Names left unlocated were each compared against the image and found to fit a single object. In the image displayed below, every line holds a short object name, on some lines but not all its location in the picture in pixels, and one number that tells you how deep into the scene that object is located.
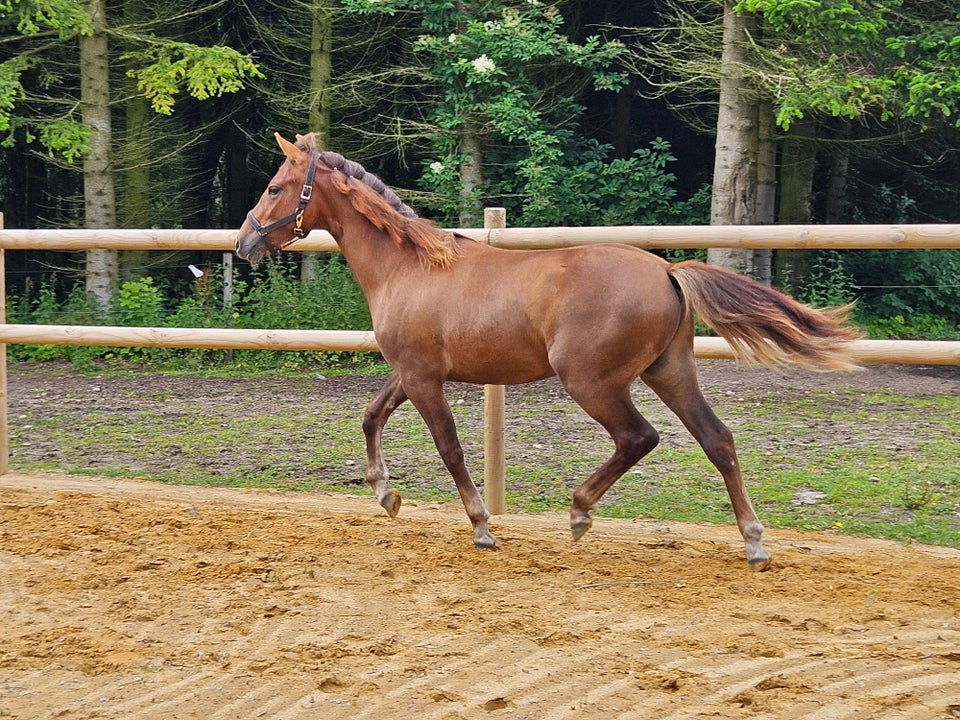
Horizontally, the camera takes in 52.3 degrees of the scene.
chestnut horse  4.32
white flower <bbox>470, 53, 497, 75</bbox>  11.97
